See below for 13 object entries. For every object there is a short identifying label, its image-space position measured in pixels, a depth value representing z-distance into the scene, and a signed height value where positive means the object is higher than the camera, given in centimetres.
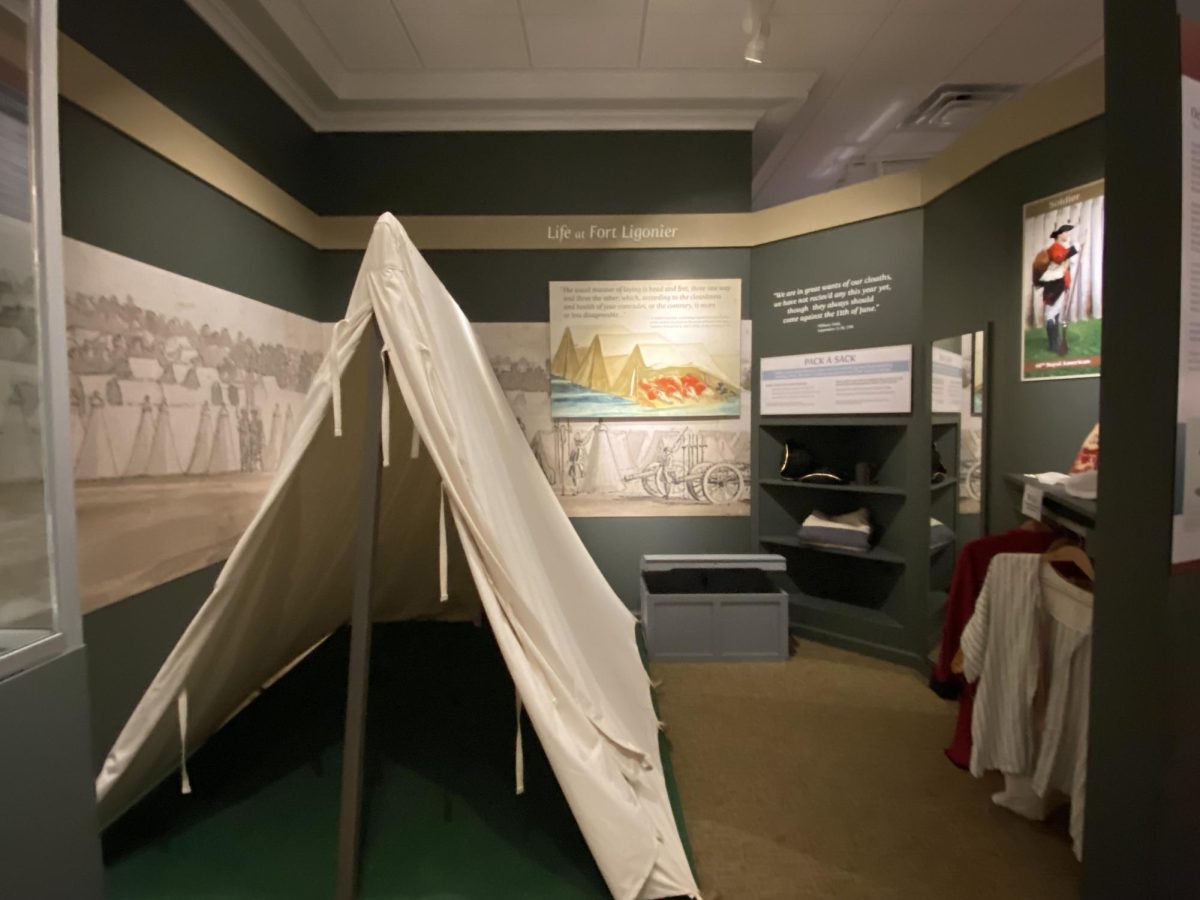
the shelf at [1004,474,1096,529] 150 -22
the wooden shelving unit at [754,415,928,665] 282 -58
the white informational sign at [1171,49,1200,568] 101 +16
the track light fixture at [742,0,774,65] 230 +173
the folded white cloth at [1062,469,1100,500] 159 -17
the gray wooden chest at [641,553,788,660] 280 -99
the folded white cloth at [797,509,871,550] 289 -54
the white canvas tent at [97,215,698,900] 139 -44
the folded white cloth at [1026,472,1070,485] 185 -17
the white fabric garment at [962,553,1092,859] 154 -75
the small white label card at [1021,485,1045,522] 180 -24
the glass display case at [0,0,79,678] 96 +12
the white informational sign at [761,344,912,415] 274 +25
